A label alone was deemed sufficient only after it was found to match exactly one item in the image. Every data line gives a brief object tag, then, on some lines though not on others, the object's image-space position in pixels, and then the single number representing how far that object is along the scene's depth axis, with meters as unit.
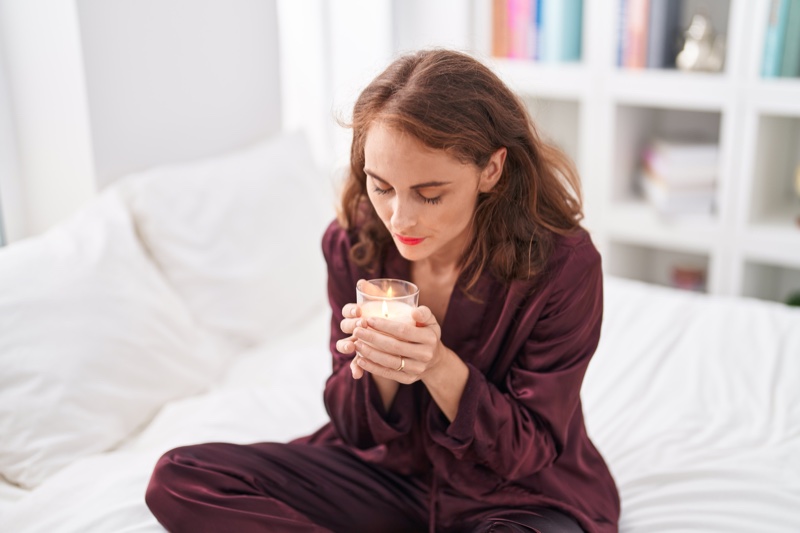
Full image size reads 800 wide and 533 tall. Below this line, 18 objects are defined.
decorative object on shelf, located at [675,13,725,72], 2.68
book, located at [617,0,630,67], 2.75
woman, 1.19
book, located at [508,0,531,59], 2.95
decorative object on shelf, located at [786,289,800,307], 2.66
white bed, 1.48
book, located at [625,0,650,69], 2.73
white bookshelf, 2.56
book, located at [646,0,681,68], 2.72
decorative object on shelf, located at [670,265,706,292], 2.94
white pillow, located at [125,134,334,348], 1.95
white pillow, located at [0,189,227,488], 1.52
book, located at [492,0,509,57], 3.00
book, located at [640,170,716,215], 2.75
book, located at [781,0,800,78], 2.42
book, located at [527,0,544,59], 2.92
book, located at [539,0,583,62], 2.86
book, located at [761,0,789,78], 2.44
